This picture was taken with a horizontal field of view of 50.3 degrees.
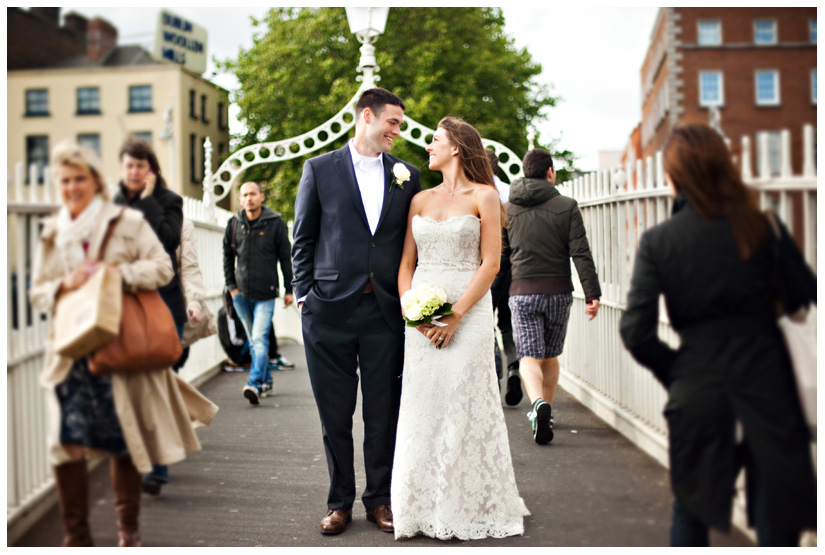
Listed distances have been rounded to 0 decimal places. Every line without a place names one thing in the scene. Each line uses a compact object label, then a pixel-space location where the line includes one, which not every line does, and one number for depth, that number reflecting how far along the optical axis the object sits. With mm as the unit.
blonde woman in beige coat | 3350
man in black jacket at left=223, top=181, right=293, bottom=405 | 8680
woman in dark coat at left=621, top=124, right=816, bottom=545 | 3188
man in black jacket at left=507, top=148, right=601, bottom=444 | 6610
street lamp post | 9922
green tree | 23359
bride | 4559
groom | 4661
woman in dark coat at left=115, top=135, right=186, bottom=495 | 3543
